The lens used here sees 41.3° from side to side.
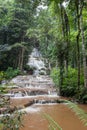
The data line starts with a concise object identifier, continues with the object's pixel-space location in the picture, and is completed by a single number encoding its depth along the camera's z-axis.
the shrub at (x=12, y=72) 11.92
